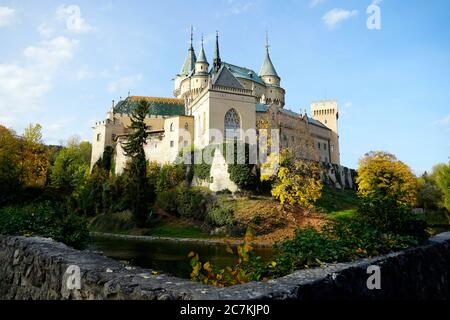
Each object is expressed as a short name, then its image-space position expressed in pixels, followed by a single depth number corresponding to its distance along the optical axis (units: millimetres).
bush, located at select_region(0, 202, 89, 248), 8586
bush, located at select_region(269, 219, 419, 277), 5820
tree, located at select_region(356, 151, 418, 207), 37981
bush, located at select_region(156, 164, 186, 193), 40594
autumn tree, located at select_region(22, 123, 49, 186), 42062
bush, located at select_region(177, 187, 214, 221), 34191
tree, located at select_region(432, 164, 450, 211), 40066
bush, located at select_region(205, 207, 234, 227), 30692
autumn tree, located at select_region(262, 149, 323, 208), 30812
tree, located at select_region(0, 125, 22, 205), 32206
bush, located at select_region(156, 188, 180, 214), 36625
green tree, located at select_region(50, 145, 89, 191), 50875
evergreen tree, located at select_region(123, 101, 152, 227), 33625
